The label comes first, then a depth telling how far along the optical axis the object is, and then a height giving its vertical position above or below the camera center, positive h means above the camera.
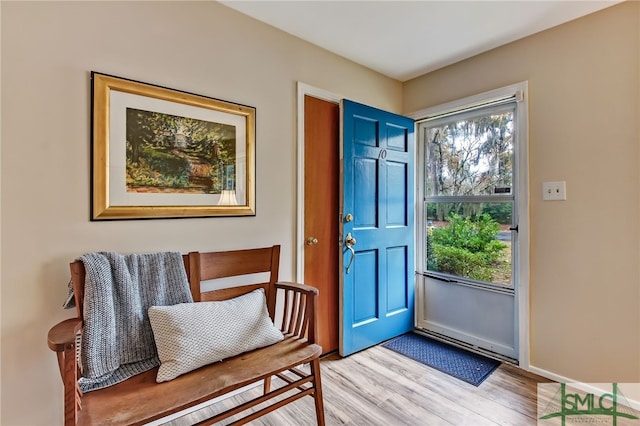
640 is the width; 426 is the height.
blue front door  2.26 -0.10
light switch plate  1.93 +0.15
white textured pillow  1.23 -0.51
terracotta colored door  2.19 +0.04
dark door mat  2.06 -1.05
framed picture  1.40 +0.32
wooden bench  0.98 -0.63
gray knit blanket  1.16 -0.38
